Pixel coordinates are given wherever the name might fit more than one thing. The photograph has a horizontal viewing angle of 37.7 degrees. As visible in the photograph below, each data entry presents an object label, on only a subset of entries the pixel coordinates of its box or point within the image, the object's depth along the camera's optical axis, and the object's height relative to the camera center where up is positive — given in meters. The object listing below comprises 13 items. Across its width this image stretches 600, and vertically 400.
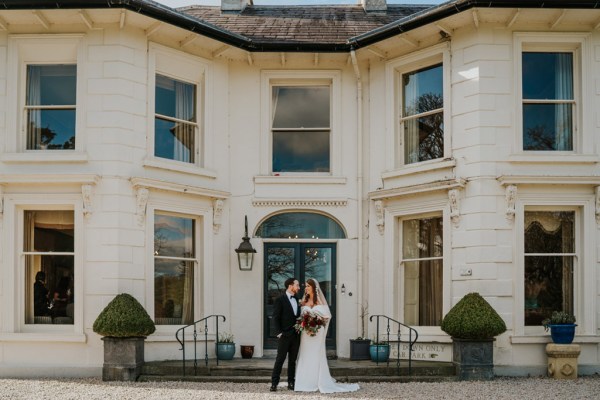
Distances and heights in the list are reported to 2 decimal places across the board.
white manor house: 15.59 +1.28
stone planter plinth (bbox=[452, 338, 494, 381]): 14.77 -1.92
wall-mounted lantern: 17.25 -0.18
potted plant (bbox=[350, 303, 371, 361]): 16.58 -1.93
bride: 13.85 -1.77
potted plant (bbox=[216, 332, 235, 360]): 16.69 -1.96
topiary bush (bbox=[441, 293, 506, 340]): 14.57 -1.23
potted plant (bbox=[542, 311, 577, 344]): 15.09 -1.38
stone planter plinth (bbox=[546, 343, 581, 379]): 14.99 -1.92
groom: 13.78 -1.33
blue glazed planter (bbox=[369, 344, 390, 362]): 16.09 -1.93
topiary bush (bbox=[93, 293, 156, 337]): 14.66 -1.24
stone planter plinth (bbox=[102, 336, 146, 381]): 14.80 -1.90
